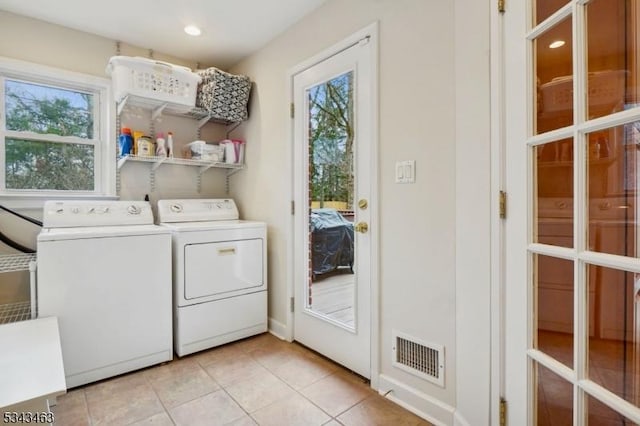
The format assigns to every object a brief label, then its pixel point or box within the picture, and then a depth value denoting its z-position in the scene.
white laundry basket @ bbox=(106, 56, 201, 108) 2.34
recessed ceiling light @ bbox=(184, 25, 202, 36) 2.46
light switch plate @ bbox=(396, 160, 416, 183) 1.67
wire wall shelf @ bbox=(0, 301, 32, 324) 2.05
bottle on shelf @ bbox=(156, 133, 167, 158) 2.71
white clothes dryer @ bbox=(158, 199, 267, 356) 2.27
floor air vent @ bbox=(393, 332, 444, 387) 1.57
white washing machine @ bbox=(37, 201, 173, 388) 1.83
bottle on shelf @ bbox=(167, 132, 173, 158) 2.73
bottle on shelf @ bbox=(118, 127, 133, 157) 2.57
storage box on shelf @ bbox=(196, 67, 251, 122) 2.67
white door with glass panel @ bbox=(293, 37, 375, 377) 1.95
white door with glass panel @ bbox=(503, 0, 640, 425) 0.83
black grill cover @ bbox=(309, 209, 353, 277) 2.12
